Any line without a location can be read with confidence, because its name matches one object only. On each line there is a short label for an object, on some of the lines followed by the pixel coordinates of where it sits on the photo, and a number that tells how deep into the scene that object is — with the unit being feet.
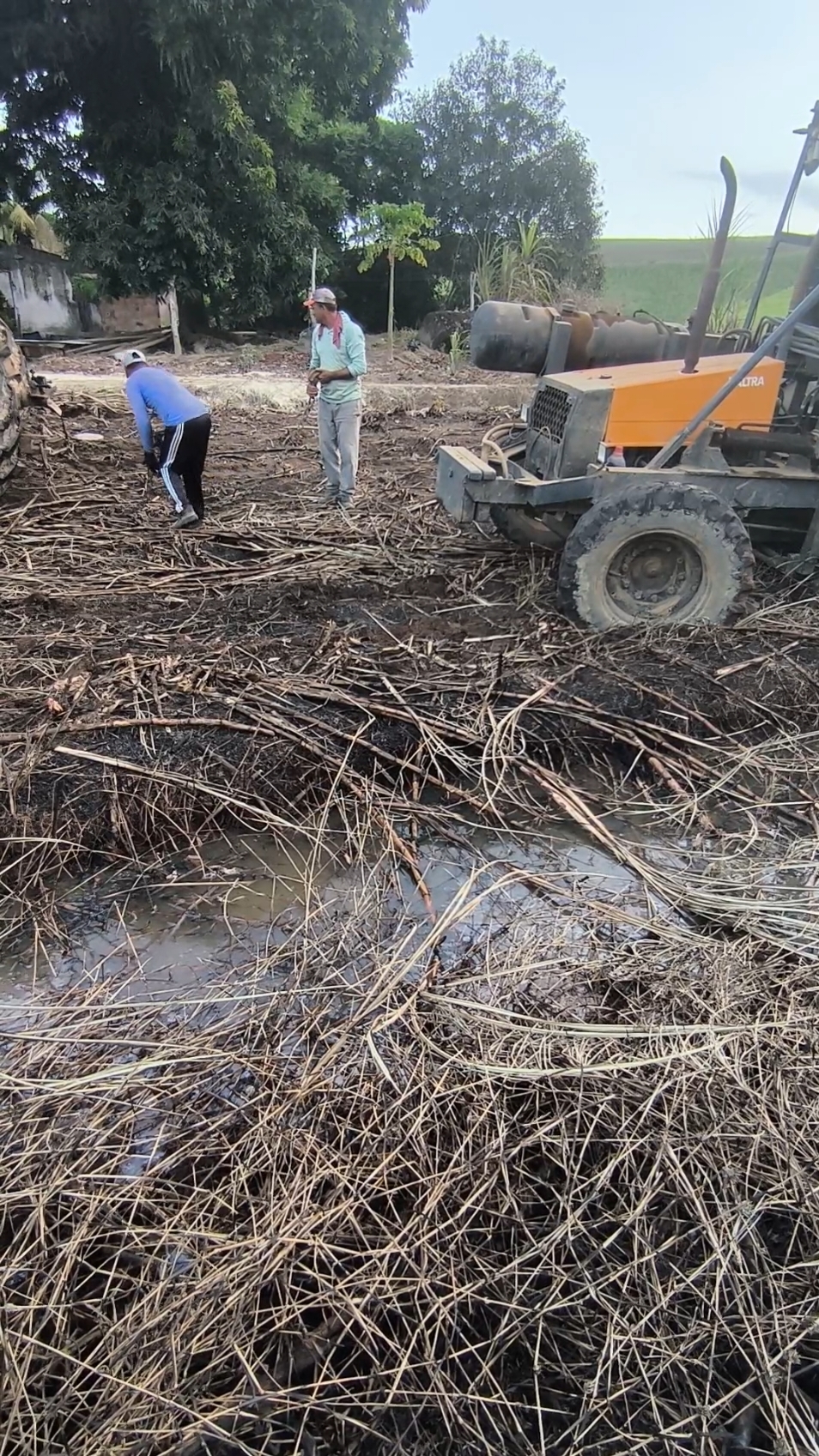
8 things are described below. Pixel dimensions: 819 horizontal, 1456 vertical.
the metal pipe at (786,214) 15.88
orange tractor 14.73
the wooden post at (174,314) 48.52
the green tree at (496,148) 63.05
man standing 21.26
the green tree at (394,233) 54.39
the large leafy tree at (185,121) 42.88
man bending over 19.79
